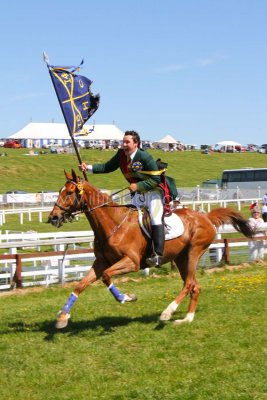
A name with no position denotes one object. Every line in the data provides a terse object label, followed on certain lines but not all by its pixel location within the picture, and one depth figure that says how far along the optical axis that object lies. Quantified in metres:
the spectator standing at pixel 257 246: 18.02
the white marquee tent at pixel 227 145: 105.19
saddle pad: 9.49
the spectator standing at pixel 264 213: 25.77
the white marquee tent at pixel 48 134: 94.56
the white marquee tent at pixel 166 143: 105.85
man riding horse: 9.15
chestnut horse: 8.93
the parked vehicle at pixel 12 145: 90.19
